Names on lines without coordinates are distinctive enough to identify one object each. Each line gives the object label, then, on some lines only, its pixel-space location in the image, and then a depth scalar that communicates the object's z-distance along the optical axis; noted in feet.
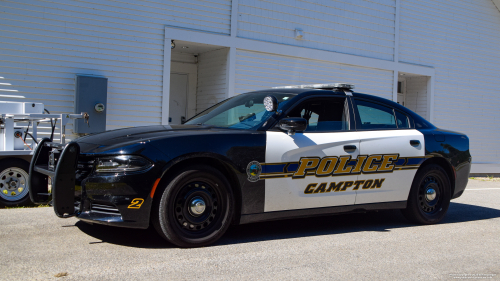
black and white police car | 13.35
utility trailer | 20.15
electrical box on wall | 30.91
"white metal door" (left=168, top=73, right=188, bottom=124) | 41.07
